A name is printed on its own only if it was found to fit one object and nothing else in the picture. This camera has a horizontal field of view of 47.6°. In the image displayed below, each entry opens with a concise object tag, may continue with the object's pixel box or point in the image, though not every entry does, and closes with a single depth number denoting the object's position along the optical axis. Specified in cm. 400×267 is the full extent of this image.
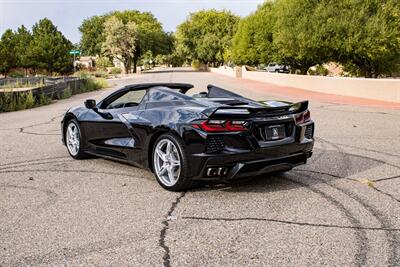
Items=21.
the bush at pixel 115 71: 7550
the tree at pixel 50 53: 5784
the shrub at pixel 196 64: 9853
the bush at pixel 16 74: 5599
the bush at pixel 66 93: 2238
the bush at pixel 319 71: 3912
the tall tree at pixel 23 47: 5850
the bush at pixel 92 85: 2827
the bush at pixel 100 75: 5728
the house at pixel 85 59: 12088
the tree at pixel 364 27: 2131
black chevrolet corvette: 480
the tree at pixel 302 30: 2331
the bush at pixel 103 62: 8456
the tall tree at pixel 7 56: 5448
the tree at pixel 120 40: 7700
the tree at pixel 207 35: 8119
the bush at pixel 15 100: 1681
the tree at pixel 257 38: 3903
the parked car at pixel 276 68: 5207
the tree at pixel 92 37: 9088
